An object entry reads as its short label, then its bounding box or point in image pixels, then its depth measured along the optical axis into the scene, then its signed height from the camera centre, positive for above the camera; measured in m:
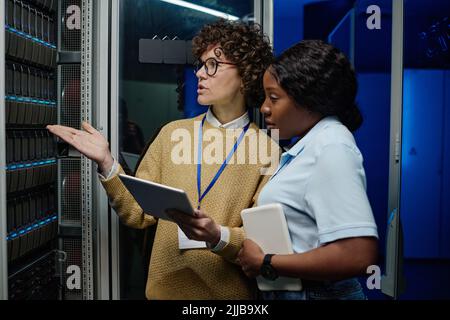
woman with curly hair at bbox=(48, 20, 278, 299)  1.81 -0.13
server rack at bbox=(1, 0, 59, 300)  1.90 -0.06
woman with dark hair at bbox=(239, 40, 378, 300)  1.28 -0.12
